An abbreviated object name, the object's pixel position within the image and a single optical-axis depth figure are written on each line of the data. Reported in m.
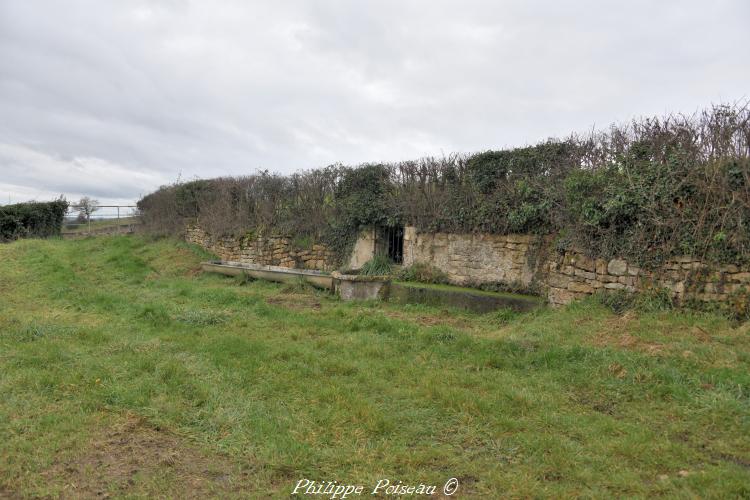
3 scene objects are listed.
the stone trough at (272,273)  9.62
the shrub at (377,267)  10.13
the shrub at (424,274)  9.22
